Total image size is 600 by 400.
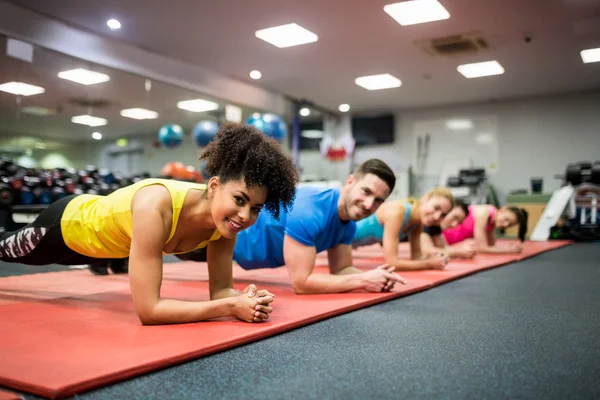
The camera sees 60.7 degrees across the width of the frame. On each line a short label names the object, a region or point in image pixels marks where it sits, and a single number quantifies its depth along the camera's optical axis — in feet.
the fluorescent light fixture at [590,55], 24.10
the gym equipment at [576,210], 27.12
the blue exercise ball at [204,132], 24.14
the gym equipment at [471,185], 32.42
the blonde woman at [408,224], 10.85
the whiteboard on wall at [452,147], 35.65
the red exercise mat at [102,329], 3.99
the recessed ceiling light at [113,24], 19.95
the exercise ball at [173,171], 25.70
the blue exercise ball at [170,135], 25.84
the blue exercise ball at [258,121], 23.94
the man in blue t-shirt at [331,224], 7.53
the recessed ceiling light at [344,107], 36.12
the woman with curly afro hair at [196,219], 5.31
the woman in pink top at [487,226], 16.58
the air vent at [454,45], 21.88
